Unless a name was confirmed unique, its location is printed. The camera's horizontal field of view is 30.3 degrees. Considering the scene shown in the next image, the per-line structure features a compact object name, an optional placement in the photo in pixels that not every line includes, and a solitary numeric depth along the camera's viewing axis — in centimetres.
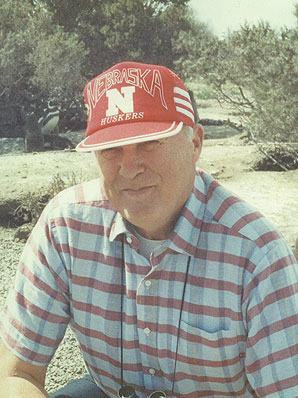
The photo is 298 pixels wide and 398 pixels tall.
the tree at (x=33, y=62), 1412
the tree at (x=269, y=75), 789
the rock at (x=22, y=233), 534
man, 160
